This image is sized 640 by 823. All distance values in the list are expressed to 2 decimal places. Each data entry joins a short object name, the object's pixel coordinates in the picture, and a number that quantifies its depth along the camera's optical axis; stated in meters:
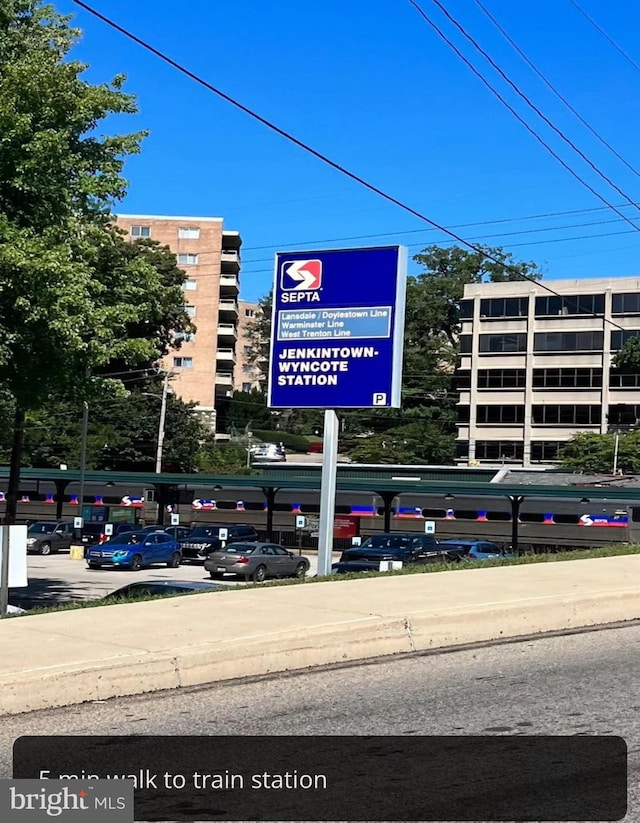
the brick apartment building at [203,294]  95.00
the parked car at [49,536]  50.31
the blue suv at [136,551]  41.56
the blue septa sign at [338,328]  18.50
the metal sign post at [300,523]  49.44
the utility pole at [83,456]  52.12
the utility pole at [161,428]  65.80
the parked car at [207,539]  45.91
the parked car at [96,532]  52.22
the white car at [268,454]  98.74
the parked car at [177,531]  48.62
